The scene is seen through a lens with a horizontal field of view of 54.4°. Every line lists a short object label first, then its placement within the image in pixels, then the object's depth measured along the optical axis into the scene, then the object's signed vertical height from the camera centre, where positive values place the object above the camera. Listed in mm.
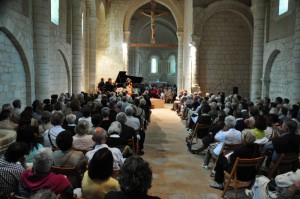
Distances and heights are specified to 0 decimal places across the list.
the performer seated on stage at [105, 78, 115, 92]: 16172 -307
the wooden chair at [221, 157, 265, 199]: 4445 -1244
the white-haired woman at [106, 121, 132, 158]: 4965 -1015
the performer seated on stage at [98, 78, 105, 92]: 16297 -312
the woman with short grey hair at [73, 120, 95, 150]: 4527 -904
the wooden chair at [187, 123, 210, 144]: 7723 -1336
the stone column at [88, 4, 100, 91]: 17062 +2088
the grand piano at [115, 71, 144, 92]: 17559 -17
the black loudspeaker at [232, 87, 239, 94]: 15969 -437
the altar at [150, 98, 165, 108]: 18214 -1366
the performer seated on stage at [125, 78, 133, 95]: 15789 -245
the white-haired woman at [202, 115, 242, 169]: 5629 -1041
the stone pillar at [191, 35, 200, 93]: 16344 +763
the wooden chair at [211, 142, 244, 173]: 5410 -1209
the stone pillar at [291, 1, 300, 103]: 9594 +655
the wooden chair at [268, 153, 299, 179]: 4621 -1332
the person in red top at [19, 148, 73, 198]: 2844 -984
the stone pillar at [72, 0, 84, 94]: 13711 +1529
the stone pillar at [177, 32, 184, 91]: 21619 +1072
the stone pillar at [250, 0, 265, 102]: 13156 +1649
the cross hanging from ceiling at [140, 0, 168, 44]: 21864 +4698
